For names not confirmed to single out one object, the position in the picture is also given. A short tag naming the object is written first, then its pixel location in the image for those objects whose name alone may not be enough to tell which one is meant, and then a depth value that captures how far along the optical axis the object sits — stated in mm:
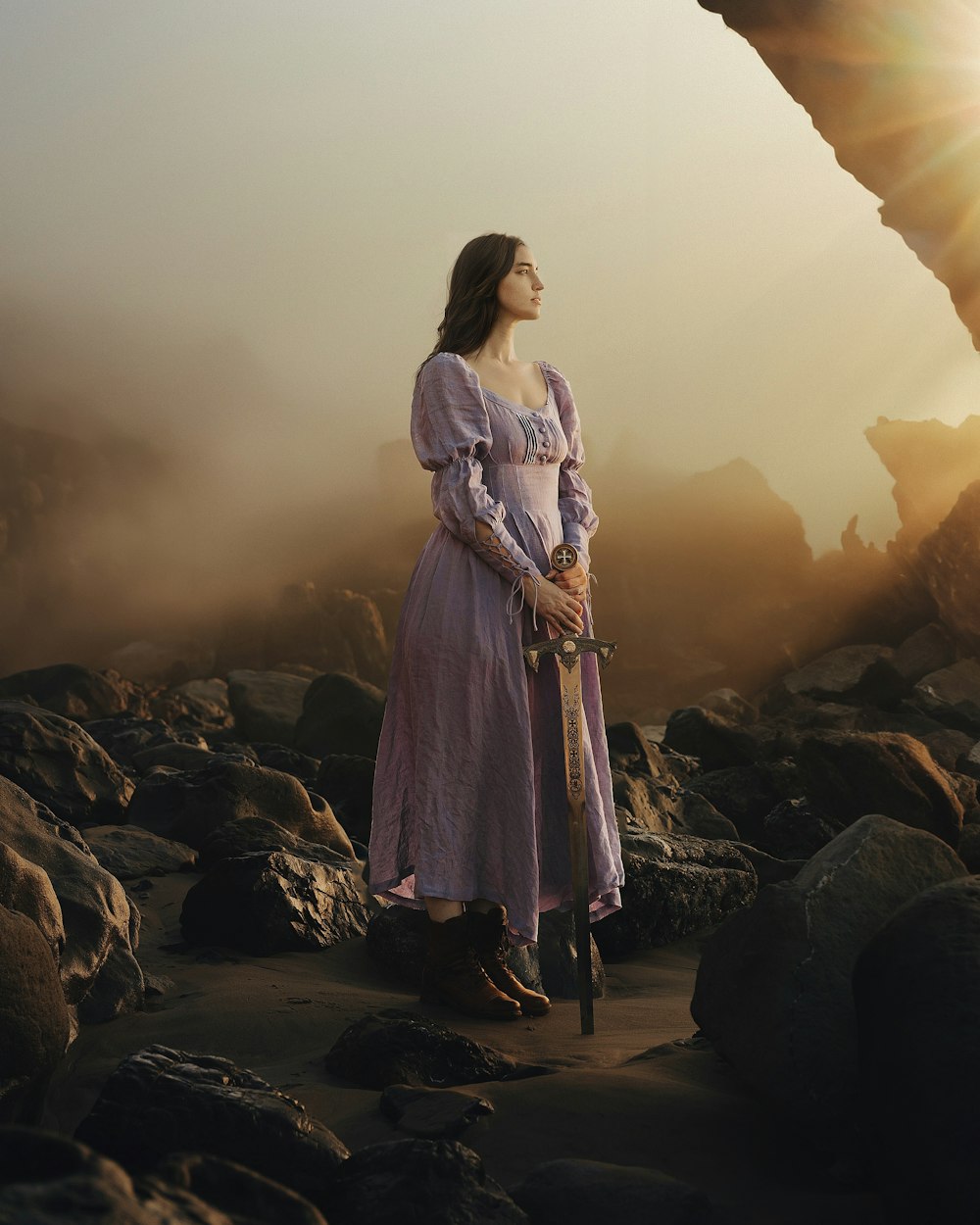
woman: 3859
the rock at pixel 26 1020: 2744
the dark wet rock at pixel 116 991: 3674
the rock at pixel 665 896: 5164
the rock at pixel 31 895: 3340
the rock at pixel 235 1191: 1708
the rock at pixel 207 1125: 2418
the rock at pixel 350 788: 8875
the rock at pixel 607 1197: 2262
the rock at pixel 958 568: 45531
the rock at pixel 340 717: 15406
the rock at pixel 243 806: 6898
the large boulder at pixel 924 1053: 2229
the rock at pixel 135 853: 5797
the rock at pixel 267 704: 20516
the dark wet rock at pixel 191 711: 30703
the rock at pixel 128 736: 14961
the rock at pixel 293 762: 11992
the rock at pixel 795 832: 9281
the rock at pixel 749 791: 11164
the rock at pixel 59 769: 7844
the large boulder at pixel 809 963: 2734
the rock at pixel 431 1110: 2723
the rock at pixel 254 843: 5547
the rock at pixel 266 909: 4715
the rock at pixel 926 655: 47469
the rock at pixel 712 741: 15242
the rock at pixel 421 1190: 2180
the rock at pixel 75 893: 3643
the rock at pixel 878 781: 8867
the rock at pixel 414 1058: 3135
